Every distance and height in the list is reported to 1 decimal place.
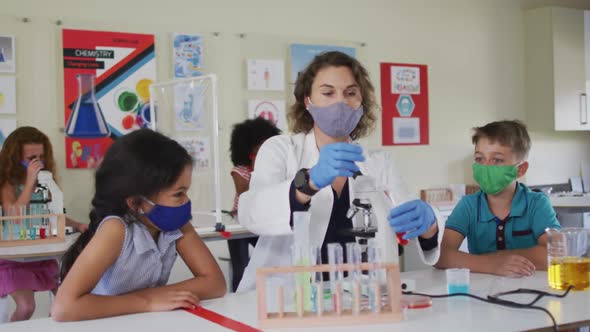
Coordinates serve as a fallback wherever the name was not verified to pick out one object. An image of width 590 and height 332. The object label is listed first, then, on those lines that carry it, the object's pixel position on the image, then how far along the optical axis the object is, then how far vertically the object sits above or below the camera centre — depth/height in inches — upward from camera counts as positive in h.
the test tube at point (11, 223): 125.8 -10.8
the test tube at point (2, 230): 125.6 -12.0
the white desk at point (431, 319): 55.3 -14.2
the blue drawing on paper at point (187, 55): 171.2 +26.9
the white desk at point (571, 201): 178.2 -13.7
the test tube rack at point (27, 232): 123.6 -12.6
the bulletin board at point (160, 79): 153.9 +20.5
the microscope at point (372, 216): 62.9 -5.9
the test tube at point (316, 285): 56.7 -10.8
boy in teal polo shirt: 86.1 -7.3
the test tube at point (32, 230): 127.4 -12.4
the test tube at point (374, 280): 57.1 -10.6
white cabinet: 222.1 +27.4
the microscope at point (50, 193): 134.8 -5.9
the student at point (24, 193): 130.0 -5.8
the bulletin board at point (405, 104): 204.7 +15.7
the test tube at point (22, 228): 126.9 -11.9
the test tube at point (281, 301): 56.4 -12.1
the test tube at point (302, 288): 56.7 -11.0
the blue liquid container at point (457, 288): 67.7 -13.5
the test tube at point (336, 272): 57.0 -9.8
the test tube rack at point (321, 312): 56.3 -13.2
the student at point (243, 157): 154.9 +0.5
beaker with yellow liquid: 69.1 -11.6
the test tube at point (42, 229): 127.9 -12.3
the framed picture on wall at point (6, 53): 151.3 +25.2
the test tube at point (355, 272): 56.9 -10.0
